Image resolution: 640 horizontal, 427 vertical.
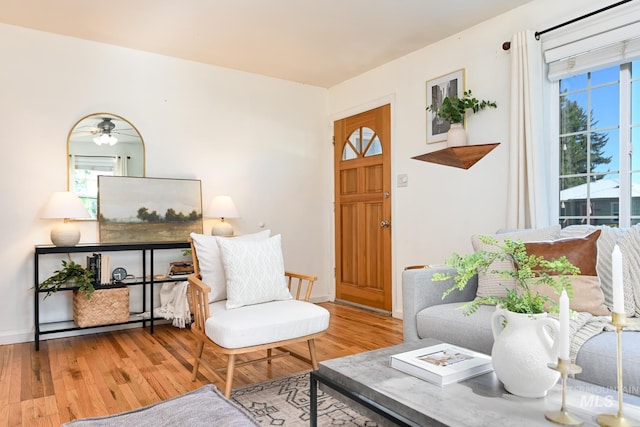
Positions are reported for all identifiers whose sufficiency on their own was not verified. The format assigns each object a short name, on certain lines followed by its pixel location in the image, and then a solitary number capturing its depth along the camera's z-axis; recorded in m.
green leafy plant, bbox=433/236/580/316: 1.27
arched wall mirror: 3.68
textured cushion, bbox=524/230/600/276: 2.01
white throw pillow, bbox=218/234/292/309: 2.50
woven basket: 3.36
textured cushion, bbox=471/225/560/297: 2.34
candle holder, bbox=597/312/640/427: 0.96
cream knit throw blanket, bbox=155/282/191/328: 3.79
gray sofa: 1.61
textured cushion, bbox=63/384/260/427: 1.18
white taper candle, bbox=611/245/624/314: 0.97
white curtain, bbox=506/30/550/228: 2.93
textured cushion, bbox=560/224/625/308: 2.04
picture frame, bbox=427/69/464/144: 3.61
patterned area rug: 2.04
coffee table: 1.14
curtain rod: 2.61
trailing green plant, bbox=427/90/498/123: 3.41
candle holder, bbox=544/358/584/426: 1.03
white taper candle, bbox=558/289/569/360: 1.05
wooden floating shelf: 3.38
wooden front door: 4.36
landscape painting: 3.77
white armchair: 2.21
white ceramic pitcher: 1.21
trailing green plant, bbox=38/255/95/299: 3.28
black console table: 3.26
